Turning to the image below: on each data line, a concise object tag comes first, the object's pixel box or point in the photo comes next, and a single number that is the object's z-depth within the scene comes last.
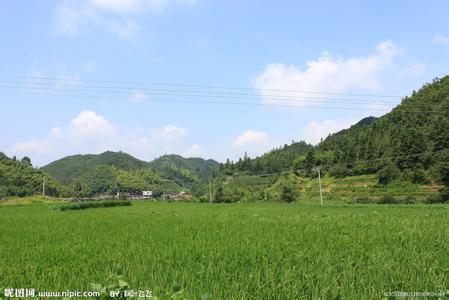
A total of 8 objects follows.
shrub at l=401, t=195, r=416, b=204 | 50.04
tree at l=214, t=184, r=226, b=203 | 76.44
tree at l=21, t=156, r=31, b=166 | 94.06
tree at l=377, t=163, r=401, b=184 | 65.88
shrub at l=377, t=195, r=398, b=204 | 49.31
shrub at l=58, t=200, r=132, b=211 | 32.42
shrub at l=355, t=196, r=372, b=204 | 56.45
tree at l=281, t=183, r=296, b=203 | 67.37
